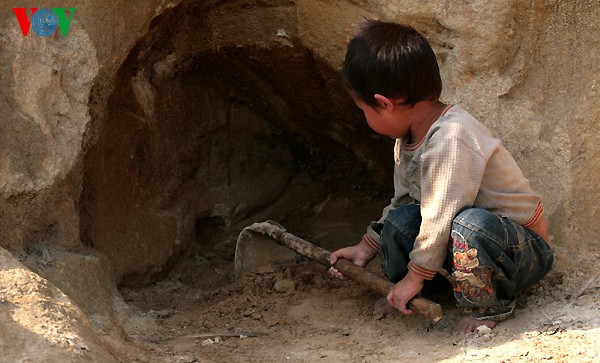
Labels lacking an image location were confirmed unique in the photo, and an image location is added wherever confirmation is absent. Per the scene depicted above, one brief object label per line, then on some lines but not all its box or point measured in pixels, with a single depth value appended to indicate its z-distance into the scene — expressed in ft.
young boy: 5.99
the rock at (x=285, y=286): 7.82
